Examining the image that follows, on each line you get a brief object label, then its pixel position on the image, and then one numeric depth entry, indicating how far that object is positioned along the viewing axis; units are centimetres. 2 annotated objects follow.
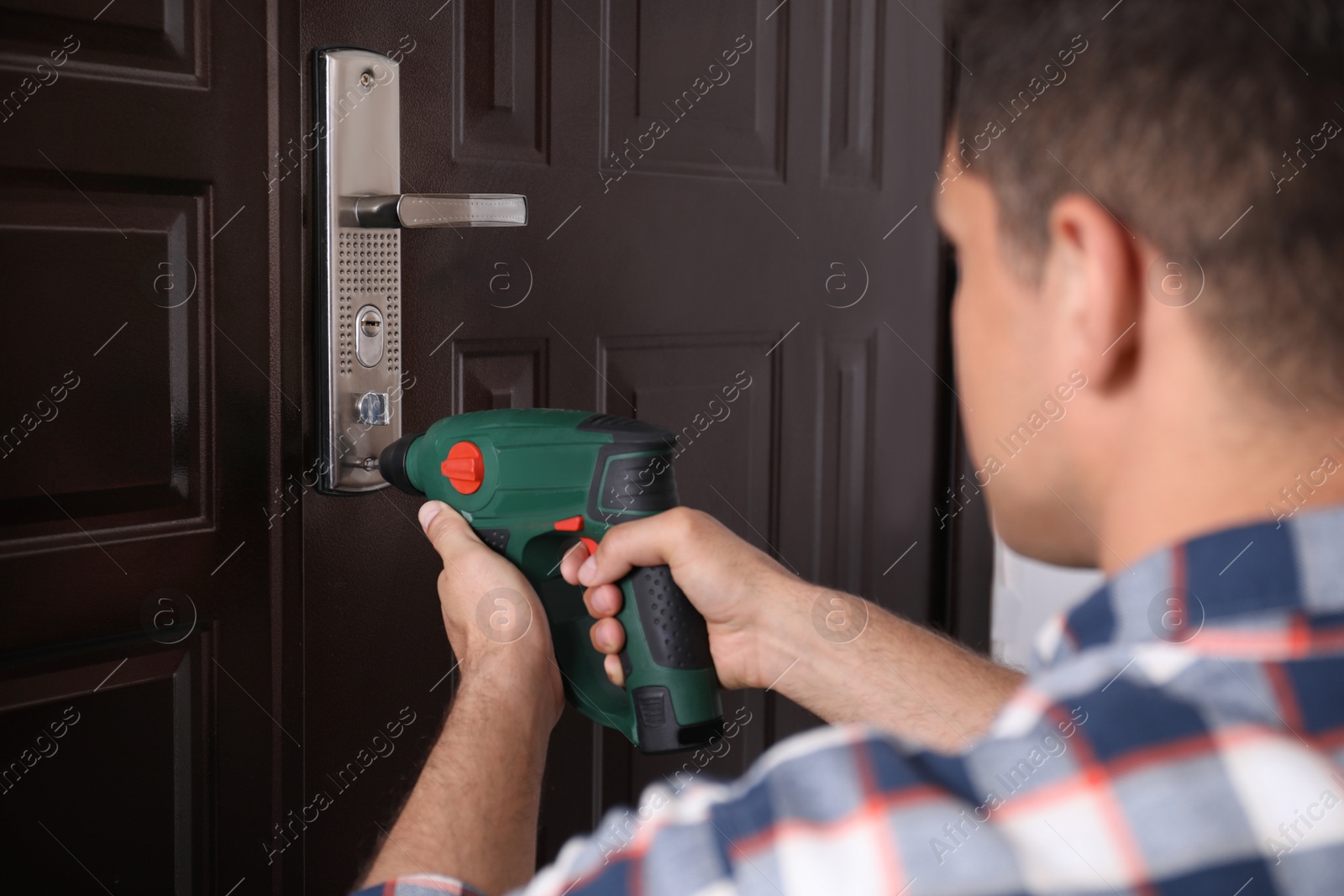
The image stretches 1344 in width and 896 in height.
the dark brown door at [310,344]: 88
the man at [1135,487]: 43
